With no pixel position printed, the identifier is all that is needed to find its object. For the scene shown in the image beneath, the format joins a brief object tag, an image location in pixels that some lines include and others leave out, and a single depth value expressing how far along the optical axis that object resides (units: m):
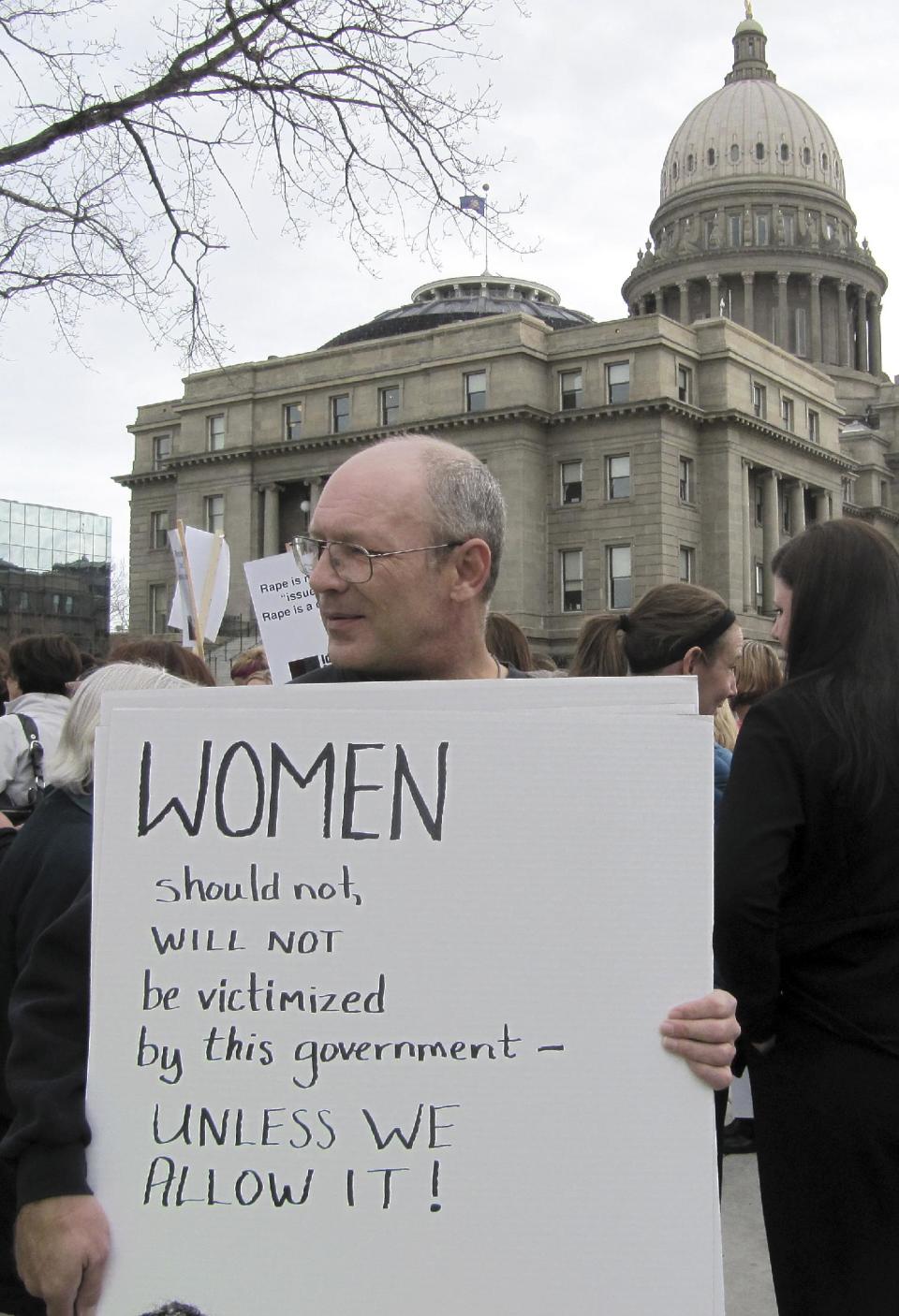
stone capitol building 46.06
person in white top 5.31
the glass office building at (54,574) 62.75
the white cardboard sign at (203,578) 9.78
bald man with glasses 2.32
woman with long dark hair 2.43
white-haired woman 1.71
